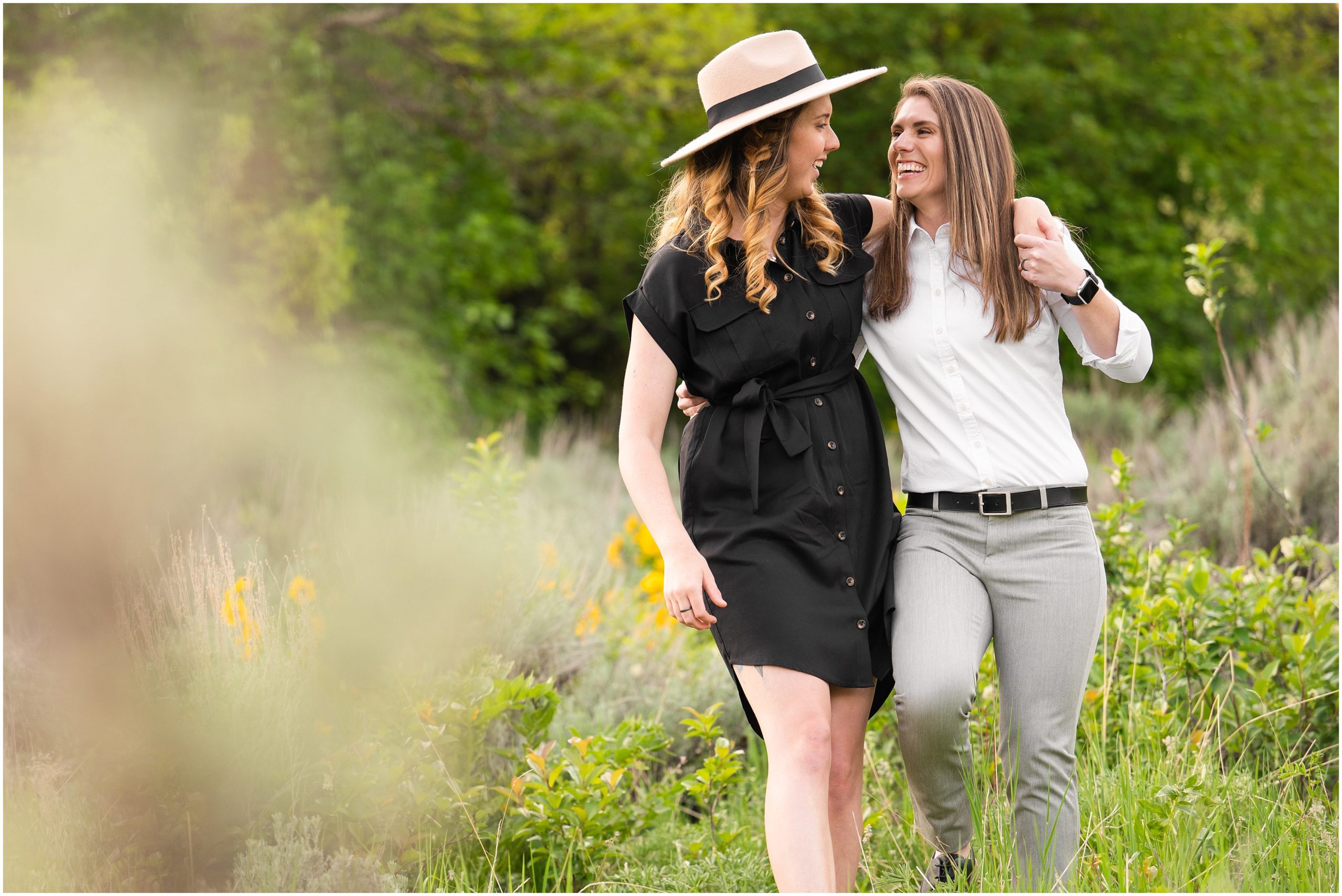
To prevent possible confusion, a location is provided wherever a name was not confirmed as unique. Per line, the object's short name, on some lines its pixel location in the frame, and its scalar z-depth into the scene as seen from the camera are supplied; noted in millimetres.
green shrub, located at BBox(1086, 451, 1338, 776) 7105
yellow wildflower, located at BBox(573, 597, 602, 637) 9044
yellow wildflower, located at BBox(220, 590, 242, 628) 6430
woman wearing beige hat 5281
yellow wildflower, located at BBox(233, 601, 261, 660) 6453
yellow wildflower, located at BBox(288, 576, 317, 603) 6867
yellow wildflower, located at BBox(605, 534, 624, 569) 11102
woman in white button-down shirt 5469
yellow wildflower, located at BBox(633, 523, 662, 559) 11258
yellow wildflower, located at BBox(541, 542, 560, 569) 9789
